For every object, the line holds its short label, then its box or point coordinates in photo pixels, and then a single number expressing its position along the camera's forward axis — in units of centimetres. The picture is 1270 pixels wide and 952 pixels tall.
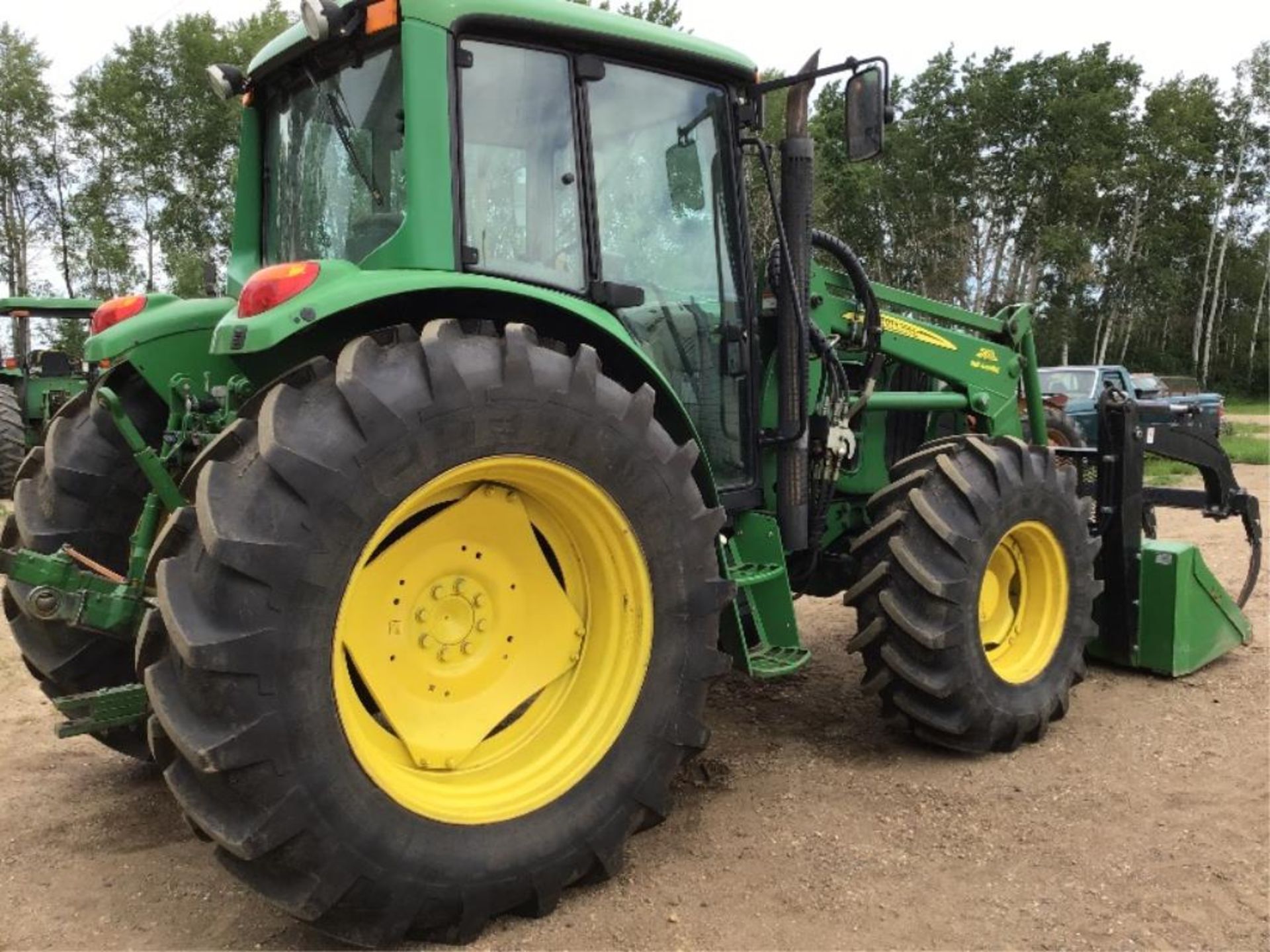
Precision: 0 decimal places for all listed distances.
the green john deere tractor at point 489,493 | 232
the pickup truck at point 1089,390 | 1412
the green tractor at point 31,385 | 1160
